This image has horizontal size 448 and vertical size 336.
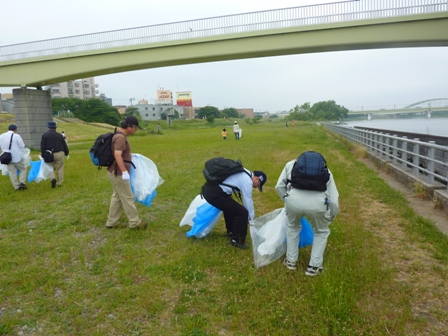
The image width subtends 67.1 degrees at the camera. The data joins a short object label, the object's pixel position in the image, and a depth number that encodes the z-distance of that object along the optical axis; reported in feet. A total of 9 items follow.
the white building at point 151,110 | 347.77
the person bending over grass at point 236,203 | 12.73
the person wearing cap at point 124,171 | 15.02
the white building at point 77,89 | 327.30
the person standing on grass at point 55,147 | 26.11
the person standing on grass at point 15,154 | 25.12
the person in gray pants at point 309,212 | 10.52
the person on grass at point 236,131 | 78.56
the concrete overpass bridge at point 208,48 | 53.16
